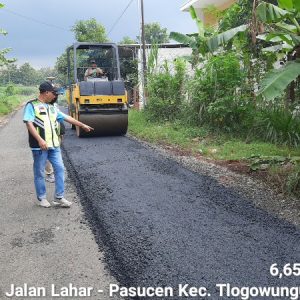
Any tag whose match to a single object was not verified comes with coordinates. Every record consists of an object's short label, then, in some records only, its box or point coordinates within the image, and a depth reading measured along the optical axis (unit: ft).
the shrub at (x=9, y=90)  92.81
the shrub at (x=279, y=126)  28.14
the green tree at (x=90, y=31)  101.50
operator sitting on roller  41.37
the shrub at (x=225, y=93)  33.86
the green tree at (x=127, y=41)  113.09
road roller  37.81
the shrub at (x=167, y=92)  43.04
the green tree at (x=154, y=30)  198.76
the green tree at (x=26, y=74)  318.86
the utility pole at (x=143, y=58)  51.61
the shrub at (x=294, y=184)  19.11
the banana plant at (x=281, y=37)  18.56
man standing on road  17.28
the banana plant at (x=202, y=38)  26.25
